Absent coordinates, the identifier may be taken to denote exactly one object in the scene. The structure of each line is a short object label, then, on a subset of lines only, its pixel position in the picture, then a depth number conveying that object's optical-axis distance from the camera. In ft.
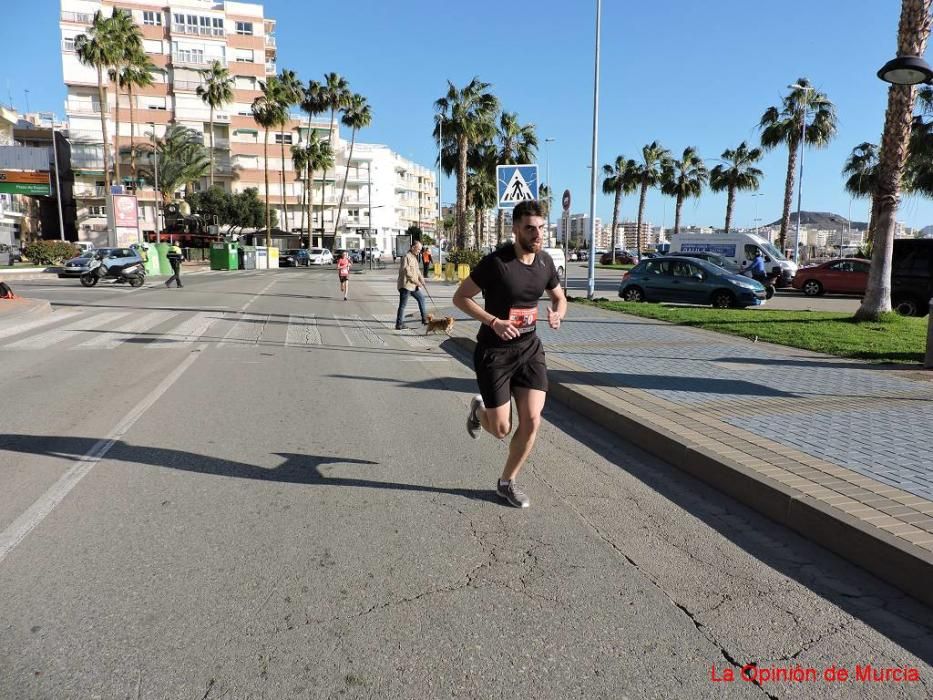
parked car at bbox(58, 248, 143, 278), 89.81
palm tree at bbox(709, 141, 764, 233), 170.09
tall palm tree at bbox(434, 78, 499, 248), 120.37
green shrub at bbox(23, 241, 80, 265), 133.39
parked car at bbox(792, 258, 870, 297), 75.97
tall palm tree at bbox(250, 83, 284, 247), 196.54
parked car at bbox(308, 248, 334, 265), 205.69
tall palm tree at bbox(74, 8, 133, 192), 151.43
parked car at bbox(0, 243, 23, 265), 143.02
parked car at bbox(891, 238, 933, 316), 54.08
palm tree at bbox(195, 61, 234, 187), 206.80
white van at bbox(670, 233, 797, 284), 98.48
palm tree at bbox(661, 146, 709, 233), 199.21
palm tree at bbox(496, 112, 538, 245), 152.46
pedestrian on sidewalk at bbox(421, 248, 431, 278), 109.95
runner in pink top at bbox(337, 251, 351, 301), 73.72
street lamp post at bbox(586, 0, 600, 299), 68.18
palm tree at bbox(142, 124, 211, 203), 221.25
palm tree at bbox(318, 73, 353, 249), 204.64
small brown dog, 40.81
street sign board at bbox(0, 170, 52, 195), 182.91
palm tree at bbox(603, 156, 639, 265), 222.28
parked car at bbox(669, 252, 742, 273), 78.76
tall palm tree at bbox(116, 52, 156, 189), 161.99
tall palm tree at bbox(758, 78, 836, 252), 125.80
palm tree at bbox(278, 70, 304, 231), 199.72
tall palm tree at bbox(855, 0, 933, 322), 37.91
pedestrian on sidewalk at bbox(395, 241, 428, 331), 44.45
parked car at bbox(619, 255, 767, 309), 57.31
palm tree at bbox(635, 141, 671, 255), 205.87
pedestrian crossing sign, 37.96
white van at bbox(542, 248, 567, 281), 85.66
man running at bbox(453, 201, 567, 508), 13.10
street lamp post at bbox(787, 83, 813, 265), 114.14
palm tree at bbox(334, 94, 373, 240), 211.00
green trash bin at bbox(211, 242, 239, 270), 158.61
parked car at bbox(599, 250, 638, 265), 207.62
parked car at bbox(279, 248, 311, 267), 195.62
